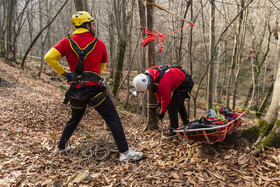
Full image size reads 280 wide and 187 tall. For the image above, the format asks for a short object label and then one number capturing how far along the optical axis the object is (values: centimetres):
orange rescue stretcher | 280
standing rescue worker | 295
